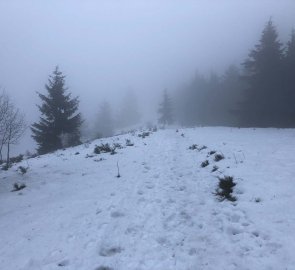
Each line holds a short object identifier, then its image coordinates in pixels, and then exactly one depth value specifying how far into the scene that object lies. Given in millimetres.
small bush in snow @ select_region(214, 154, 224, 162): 13395
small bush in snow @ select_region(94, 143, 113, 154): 18266
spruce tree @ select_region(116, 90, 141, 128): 81719
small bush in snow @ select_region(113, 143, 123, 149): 19728
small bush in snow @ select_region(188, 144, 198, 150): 17575
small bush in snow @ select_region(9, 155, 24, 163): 21105
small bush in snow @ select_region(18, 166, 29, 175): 13747
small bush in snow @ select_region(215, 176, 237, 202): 8867
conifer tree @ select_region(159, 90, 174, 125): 68750
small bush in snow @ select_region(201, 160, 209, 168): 12917
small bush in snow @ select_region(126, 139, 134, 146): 20530
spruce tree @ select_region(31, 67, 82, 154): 32969
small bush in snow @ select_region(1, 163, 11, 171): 16178
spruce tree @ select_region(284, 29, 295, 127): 33000
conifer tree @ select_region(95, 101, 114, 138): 68062
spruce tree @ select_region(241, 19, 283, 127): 33281
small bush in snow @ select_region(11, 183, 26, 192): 11281
